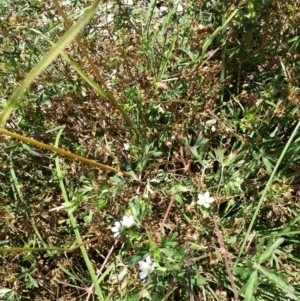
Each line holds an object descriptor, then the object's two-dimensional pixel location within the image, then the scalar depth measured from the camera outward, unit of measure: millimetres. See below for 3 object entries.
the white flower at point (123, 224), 466
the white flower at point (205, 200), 487
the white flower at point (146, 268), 425
